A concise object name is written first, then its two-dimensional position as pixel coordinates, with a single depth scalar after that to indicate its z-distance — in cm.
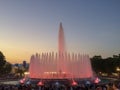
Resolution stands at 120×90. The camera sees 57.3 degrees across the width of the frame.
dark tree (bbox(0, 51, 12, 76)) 3238
